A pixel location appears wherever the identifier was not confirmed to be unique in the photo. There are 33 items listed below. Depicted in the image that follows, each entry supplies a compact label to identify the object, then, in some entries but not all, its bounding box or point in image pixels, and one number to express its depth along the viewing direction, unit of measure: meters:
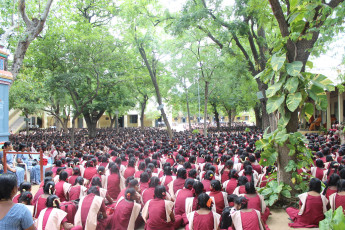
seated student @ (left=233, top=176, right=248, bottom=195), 4.92
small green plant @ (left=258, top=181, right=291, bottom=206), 5.25
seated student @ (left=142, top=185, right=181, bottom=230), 4.27
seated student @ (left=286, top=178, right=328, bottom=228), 4.36
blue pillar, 7.73
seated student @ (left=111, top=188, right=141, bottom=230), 4.45
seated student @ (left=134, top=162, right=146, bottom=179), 6.89
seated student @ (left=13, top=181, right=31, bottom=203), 4.50
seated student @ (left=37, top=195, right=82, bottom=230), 3.73
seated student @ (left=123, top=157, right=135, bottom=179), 7.07
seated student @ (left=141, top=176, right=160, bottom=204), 5.11
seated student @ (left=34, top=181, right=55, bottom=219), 4.42
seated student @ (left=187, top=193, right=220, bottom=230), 3.72
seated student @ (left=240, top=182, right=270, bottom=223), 4.34
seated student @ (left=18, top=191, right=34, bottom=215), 4.03
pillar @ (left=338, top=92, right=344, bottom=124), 14.06
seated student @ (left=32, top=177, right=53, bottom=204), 4.95
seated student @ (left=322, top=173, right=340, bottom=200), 4.62
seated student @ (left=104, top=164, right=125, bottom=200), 6.41
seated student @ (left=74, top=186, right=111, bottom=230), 4.25
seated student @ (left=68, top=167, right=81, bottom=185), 6.04
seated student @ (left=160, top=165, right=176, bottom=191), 5.96
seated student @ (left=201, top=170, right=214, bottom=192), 5.32
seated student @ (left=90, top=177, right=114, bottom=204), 4.91
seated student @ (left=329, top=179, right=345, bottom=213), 4.13
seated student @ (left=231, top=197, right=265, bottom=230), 3.60
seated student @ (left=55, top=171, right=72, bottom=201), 5.42
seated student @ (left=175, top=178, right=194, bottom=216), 5.00
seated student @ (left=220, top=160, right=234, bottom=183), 6.49
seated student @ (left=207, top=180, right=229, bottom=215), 4.78
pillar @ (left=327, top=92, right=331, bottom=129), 16.45
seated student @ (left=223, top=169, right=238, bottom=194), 5.59
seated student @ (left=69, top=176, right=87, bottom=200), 5.27
